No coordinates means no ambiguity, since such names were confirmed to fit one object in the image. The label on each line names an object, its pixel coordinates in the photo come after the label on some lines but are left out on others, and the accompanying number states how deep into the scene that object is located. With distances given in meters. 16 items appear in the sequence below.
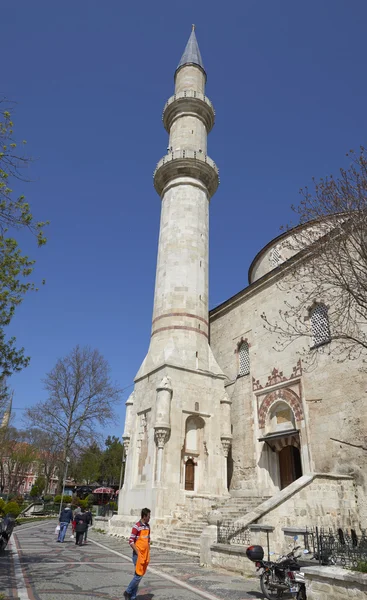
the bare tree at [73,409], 28.81
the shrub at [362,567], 5.48
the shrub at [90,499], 33.89
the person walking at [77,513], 14.30
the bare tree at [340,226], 9.13
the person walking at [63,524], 14.18
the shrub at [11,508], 20.58
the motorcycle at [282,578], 6.62
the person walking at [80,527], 13.42
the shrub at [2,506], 19.99
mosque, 13.30
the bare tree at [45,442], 29.94
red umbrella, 31.82
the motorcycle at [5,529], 10.34
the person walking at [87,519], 13.65
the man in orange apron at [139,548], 5.97
